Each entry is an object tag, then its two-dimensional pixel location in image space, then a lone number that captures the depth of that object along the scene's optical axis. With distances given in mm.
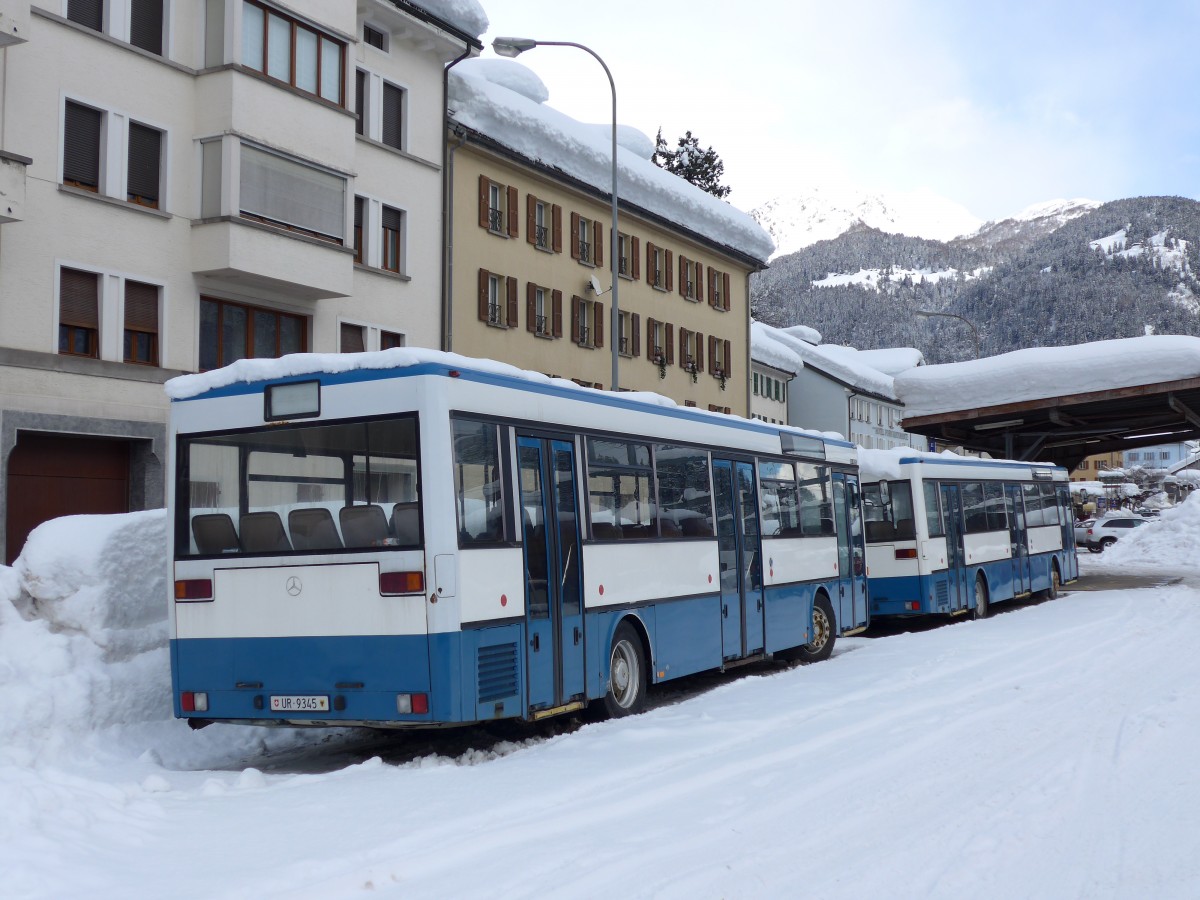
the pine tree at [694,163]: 68750
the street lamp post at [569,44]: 25156
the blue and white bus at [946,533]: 22734
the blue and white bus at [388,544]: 9672
